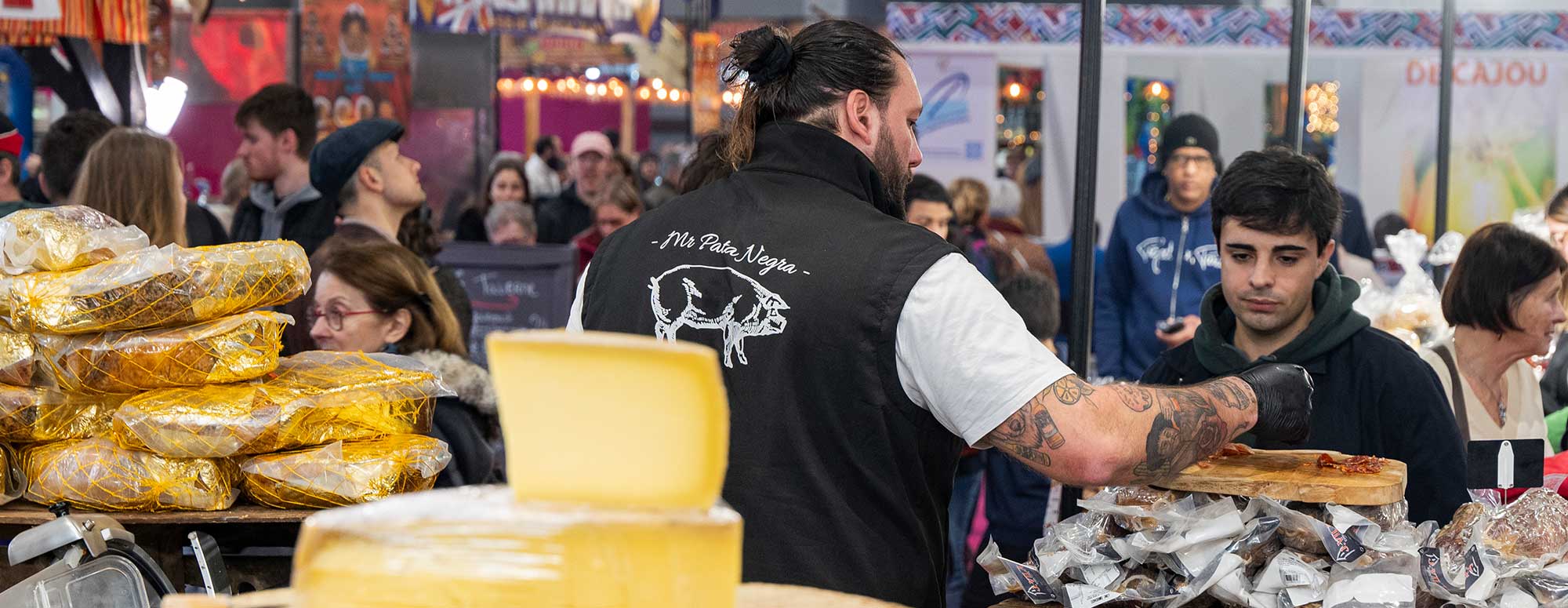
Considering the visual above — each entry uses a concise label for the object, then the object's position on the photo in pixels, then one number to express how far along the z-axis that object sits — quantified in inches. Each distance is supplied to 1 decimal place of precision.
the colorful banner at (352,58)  370.6
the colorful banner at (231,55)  380.2
